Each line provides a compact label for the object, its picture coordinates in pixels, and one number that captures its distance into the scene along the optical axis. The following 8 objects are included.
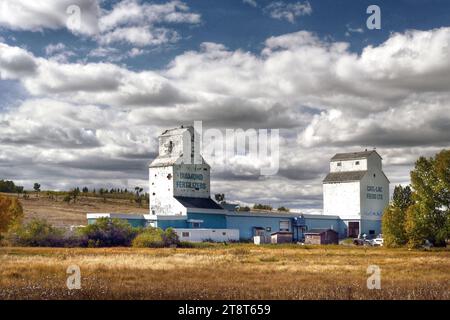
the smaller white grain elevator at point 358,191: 96.50
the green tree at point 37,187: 173.62
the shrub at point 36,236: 63.44
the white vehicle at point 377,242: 78.91
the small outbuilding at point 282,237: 85.38
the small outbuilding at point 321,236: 87.25
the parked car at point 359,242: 83.16
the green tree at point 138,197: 158.60
